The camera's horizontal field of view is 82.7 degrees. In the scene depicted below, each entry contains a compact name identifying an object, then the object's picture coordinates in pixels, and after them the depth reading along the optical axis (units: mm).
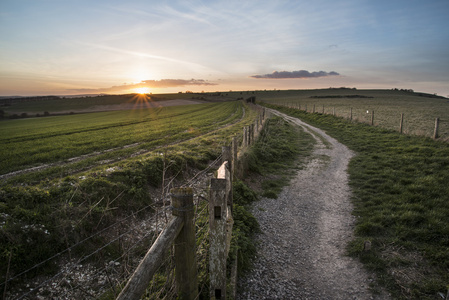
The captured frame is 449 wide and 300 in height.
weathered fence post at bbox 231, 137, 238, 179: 8206
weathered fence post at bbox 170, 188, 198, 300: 2852
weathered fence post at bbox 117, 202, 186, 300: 2168
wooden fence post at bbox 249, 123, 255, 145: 14062
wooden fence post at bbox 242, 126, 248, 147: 12477
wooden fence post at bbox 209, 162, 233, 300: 3443
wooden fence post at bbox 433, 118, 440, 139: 14766
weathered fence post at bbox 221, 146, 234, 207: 6316
